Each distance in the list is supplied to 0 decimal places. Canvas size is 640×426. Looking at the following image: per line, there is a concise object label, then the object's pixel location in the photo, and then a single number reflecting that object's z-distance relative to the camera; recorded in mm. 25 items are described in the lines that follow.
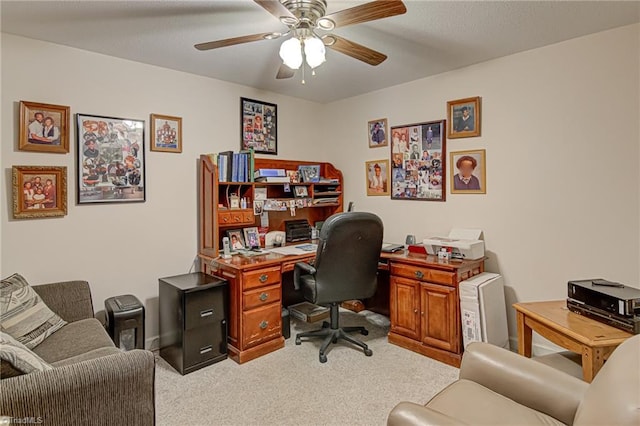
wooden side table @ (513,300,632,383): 1620
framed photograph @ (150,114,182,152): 3074
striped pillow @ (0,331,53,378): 1329
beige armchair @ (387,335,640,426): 1118
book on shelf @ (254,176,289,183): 3524
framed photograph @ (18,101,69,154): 2469
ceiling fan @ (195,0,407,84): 1693
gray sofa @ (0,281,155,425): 1312
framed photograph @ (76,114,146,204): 2719
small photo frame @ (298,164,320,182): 4000
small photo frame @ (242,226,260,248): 3512
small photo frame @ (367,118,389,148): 3857
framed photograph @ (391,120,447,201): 3404
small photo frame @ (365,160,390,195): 3877
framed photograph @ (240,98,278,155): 3691
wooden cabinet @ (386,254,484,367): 2760
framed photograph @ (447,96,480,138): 3143
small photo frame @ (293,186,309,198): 3923
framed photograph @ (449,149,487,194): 3137
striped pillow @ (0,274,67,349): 2080
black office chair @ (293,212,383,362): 2746
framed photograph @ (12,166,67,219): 2449
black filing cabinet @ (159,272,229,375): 2670
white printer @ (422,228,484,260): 2916
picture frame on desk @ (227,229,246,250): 3381
